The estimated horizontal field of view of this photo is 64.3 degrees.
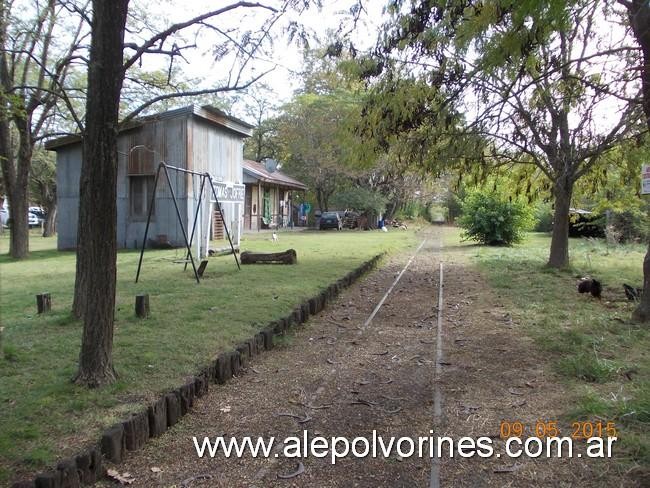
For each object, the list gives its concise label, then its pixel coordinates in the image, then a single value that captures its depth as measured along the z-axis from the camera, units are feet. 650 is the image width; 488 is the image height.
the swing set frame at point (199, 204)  30.86
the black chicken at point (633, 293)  26.76
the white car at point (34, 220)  134.62
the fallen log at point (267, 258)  41.70
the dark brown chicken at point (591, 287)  28.60
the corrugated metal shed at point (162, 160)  55.77
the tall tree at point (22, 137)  47.70
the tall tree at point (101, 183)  12.87
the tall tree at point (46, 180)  96.07
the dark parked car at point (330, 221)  114.01
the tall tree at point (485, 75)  16.05
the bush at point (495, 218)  68.13
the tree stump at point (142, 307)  21.09
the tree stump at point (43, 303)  22.54
